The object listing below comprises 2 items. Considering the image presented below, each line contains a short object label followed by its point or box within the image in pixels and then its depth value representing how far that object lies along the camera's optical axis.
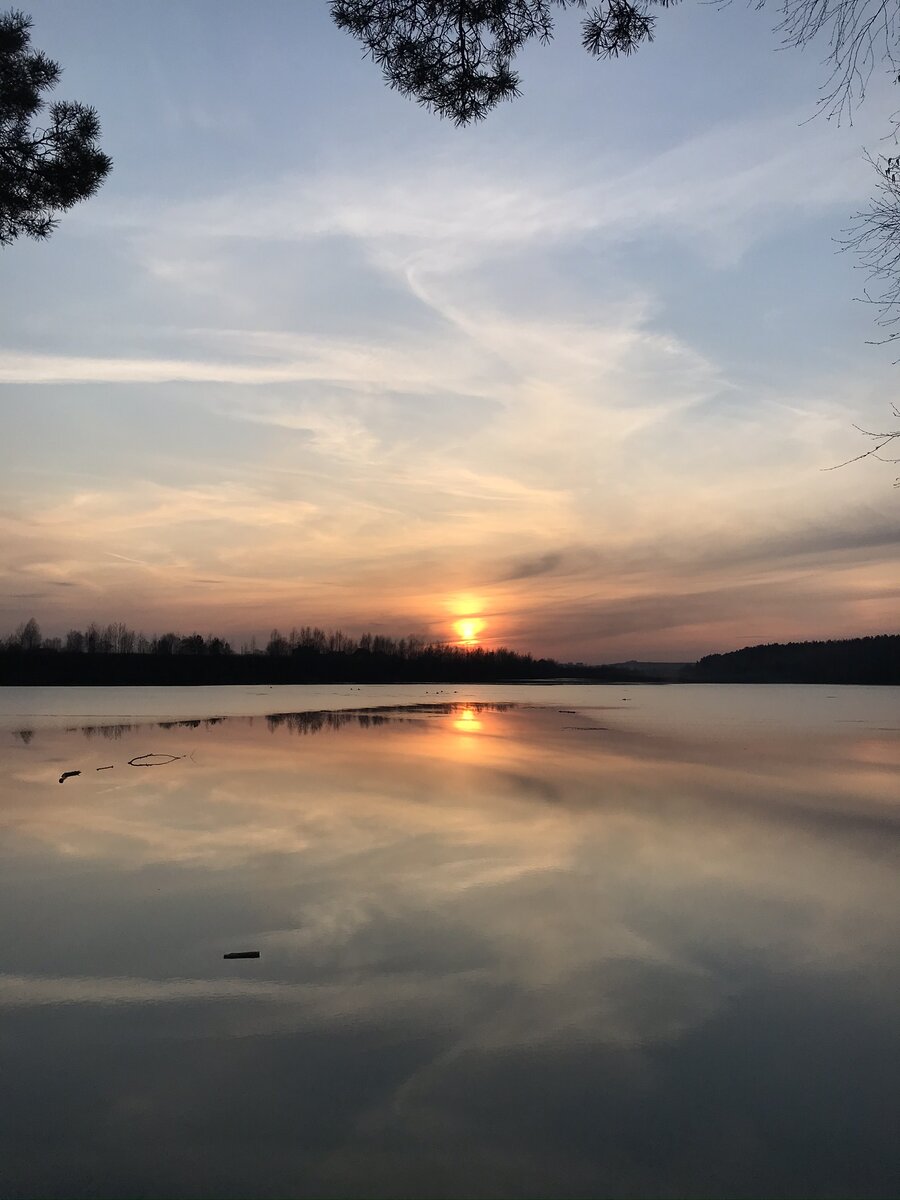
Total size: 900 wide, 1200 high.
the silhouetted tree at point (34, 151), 6.34
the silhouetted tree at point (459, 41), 4.98
